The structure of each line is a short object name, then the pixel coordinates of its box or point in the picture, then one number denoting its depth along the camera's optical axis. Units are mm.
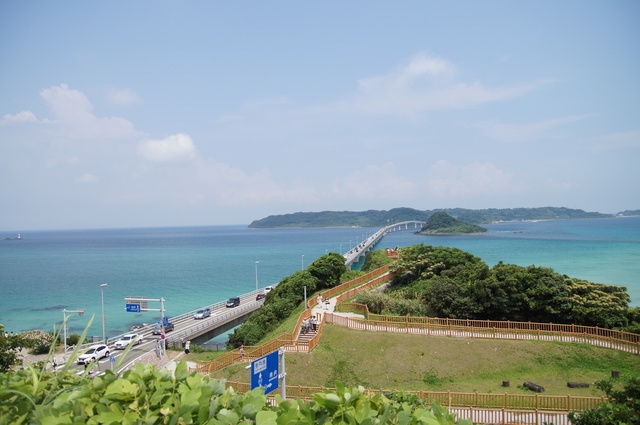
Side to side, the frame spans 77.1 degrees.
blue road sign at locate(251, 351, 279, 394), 11109
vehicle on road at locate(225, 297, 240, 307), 45844
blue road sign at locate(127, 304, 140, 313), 28100
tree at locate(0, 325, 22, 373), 13672
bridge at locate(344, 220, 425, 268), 85669
